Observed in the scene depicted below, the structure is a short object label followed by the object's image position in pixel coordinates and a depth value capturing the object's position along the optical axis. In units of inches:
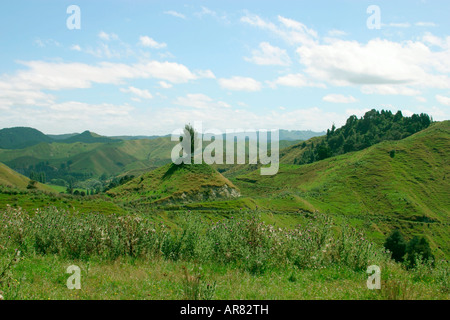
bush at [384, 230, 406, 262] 2133.4
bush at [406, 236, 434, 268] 2066.7
